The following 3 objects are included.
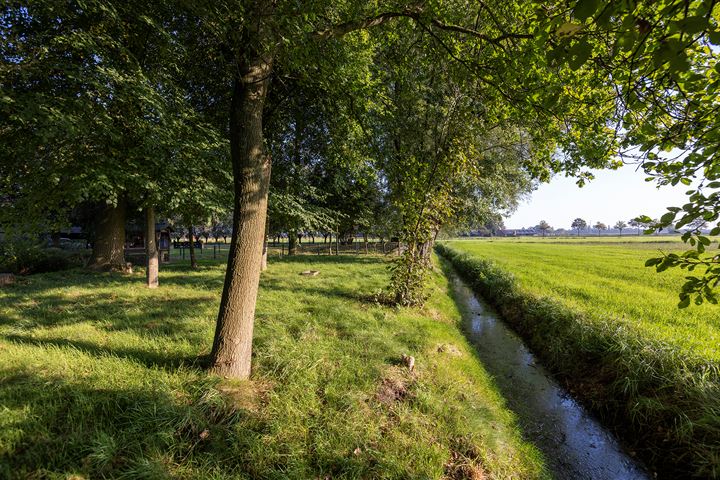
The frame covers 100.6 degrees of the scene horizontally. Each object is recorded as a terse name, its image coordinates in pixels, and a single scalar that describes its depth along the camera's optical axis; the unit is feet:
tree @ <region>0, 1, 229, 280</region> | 18.45
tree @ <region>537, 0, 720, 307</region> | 4.55
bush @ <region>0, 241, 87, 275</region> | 45.16
